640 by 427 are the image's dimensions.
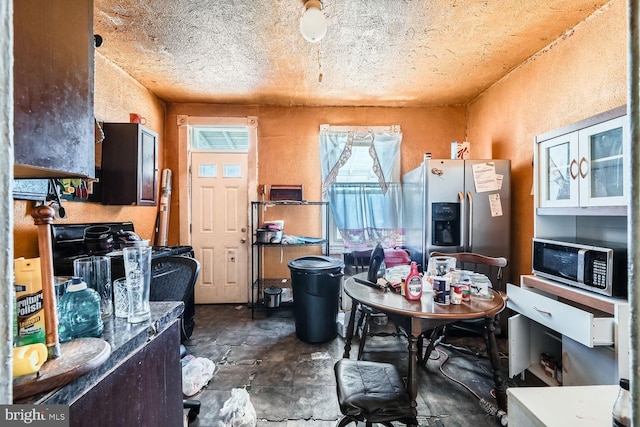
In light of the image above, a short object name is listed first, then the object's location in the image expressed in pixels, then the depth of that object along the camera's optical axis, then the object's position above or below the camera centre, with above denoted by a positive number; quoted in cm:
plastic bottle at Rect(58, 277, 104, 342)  79 -29
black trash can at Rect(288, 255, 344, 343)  268 -84
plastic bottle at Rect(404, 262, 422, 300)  166 -45
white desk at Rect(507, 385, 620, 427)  70 -52
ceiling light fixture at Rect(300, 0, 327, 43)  182 +123
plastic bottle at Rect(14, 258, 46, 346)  66 -22
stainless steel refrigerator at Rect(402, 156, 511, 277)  278 +4
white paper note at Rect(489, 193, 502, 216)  277 +6
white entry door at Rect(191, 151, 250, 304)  372 -14
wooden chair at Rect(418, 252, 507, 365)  238 -58
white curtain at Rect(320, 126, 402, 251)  372 +23
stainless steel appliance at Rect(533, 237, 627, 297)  148 -32
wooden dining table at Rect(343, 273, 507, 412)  146 -54
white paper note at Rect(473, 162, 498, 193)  278 +33
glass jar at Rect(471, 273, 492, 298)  174 -48
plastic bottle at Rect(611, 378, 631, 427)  54 -39
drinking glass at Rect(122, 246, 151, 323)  97 -25
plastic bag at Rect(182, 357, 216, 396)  193 -119
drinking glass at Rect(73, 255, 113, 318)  96 -23
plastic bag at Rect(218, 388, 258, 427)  162 -120
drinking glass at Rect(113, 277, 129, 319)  100 -31
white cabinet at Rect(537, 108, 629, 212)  156 +28
